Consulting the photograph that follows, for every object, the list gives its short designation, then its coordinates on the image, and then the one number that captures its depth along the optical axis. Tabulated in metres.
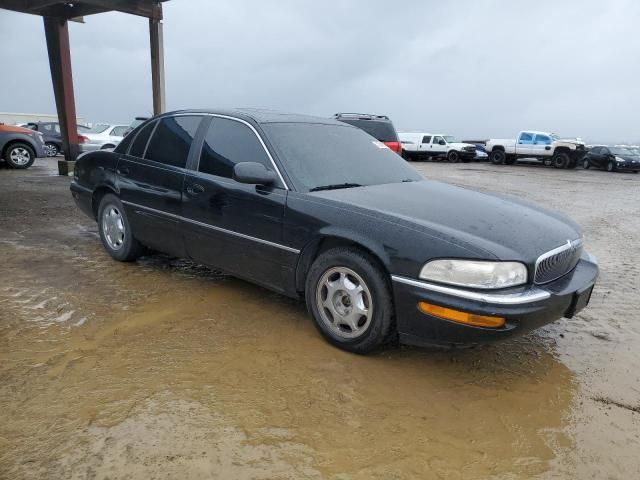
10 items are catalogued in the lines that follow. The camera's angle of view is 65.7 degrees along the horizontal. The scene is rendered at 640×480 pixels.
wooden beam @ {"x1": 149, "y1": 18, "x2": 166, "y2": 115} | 12.44
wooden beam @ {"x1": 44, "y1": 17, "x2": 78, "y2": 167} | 12.11
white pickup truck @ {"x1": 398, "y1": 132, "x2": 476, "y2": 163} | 31.38
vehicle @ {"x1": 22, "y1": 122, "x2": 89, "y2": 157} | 19.34
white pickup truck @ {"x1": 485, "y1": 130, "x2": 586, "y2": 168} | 26.80
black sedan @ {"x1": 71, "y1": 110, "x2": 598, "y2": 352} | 2.70
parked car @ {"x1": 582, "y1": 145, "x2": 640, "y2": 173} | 25.67
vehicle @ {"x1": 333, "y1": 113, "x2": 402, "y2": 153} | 12.57
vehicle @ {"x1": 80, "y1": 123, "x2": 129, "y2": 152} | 16.20
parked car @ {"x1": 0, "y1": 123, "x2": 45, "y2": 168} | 13.42
